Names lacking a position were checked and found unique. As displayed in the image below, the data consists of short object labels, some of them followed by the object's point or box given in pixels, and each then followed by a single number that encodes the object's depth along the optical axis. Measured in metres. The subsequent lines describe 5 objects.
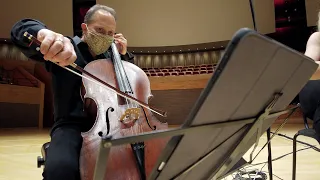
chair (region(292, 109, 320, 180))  1.14
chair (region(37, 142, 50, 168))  0.99
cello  0.79
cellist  0.73
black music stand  0.43
